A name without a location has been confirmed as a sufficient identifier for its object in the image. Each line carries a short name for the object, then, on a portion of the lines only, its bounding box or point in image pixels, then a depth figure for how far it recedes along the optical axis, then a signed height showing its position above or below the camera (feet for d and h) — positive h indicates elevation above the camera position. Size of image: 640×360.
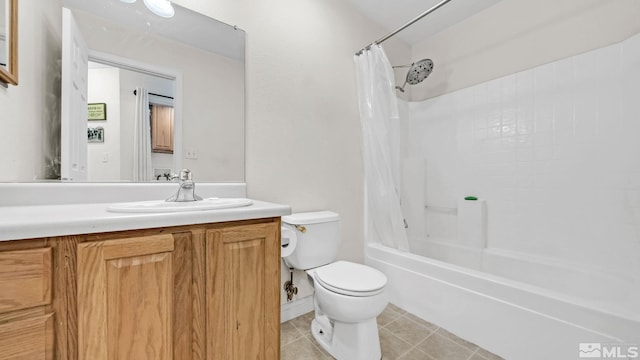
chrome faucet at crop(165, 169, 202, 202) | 3.56 -0.16
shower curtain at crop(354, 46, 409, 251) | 6.15 +1.06
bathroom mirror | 3.79 +1.75
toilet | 3.94 -1.78
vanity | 1.96 -1.00
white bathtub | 3.45 -2.22
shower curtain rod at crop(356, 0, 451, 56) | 5.14 +3.51
